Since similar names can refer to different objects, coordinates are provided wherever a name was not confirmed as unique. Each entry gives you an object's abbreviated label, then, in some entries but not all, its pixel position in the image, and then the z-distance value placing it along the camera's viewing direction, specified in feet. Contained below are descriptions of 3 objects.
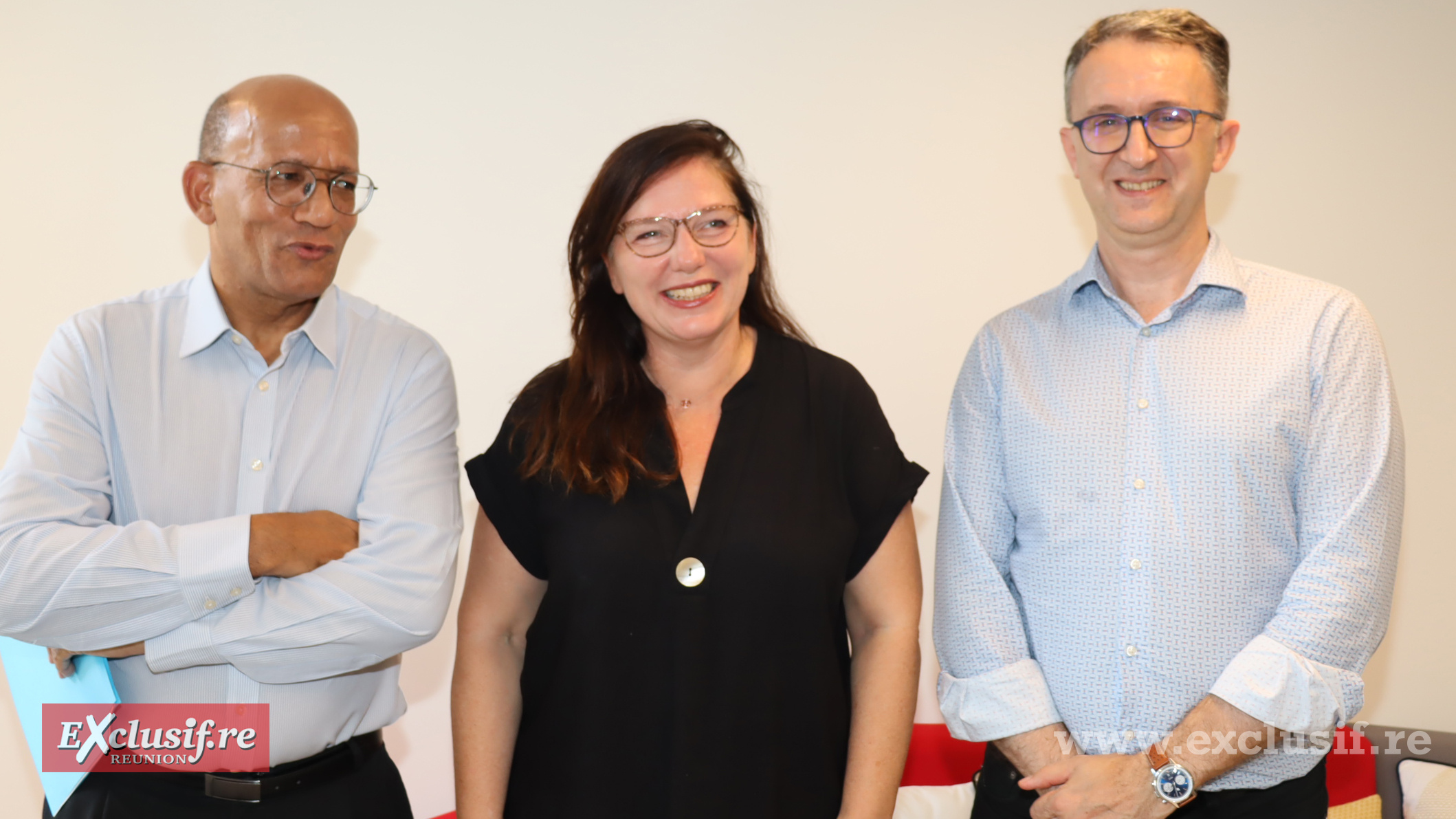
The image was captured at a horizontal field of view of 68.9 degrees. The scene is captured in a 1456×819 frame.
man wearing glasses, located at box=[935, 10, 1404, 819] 5.96
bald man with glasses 6.10
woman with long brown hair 6.25
